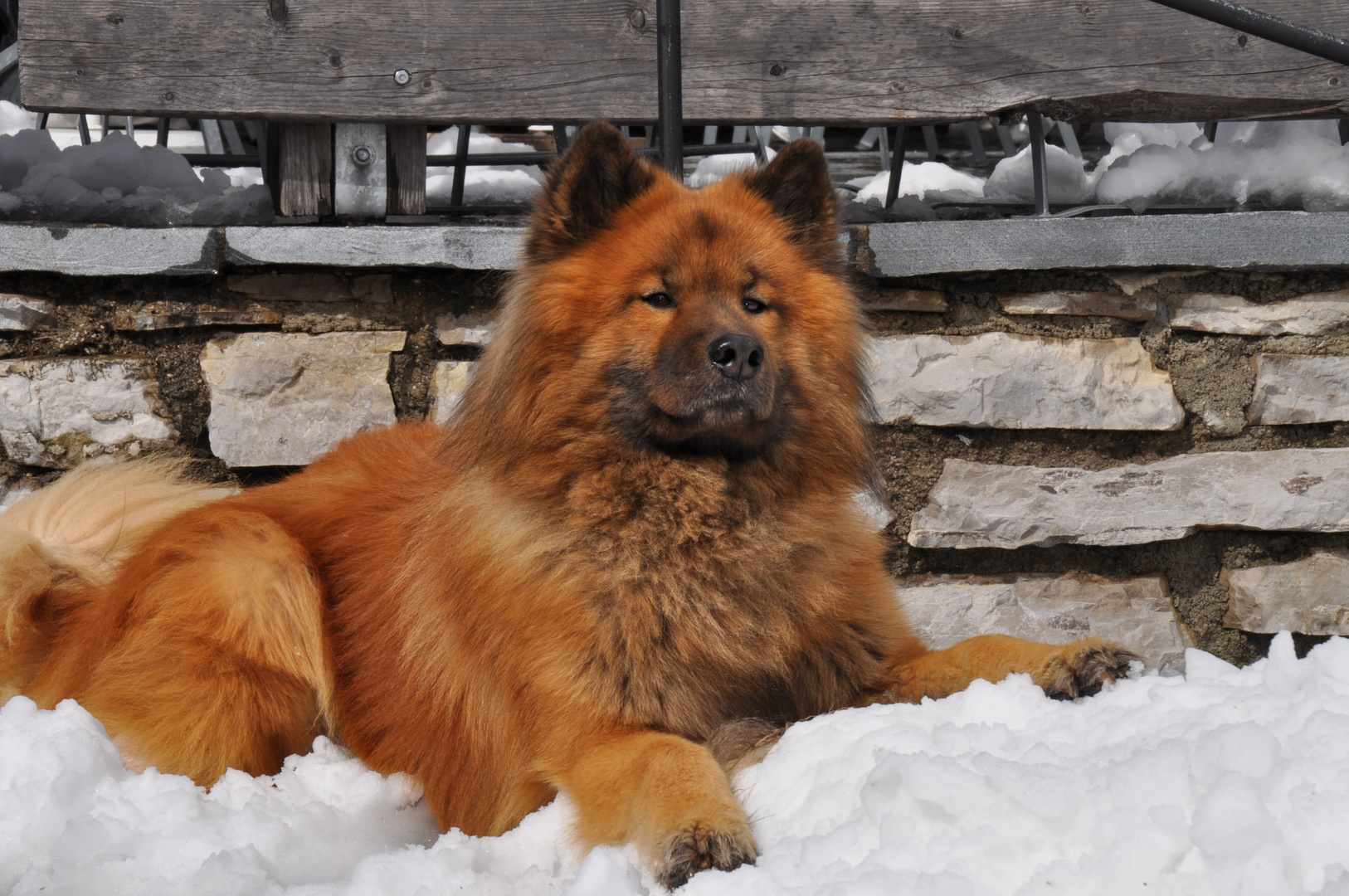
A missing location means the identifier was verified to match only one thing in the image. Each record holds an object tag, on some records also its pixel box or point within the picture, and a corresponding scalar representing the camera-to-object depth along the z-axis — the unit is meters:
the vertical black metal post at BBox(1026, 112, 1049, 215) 2.85
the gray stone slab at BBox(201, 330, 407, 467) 2.85
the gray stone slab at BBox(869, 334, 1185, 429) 2.84
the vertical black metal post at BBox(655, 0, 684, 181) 2.22
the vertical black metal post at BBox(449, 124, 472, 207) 3.45
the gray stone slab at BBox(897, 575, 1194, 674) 2.90
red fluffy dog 1.89
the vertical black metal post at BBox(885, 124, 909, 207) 3.29
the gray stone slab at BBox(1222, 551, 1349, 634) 2.88
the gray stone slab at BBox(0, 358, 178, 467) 2.82
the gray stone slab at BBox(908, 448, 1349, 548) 2.85
